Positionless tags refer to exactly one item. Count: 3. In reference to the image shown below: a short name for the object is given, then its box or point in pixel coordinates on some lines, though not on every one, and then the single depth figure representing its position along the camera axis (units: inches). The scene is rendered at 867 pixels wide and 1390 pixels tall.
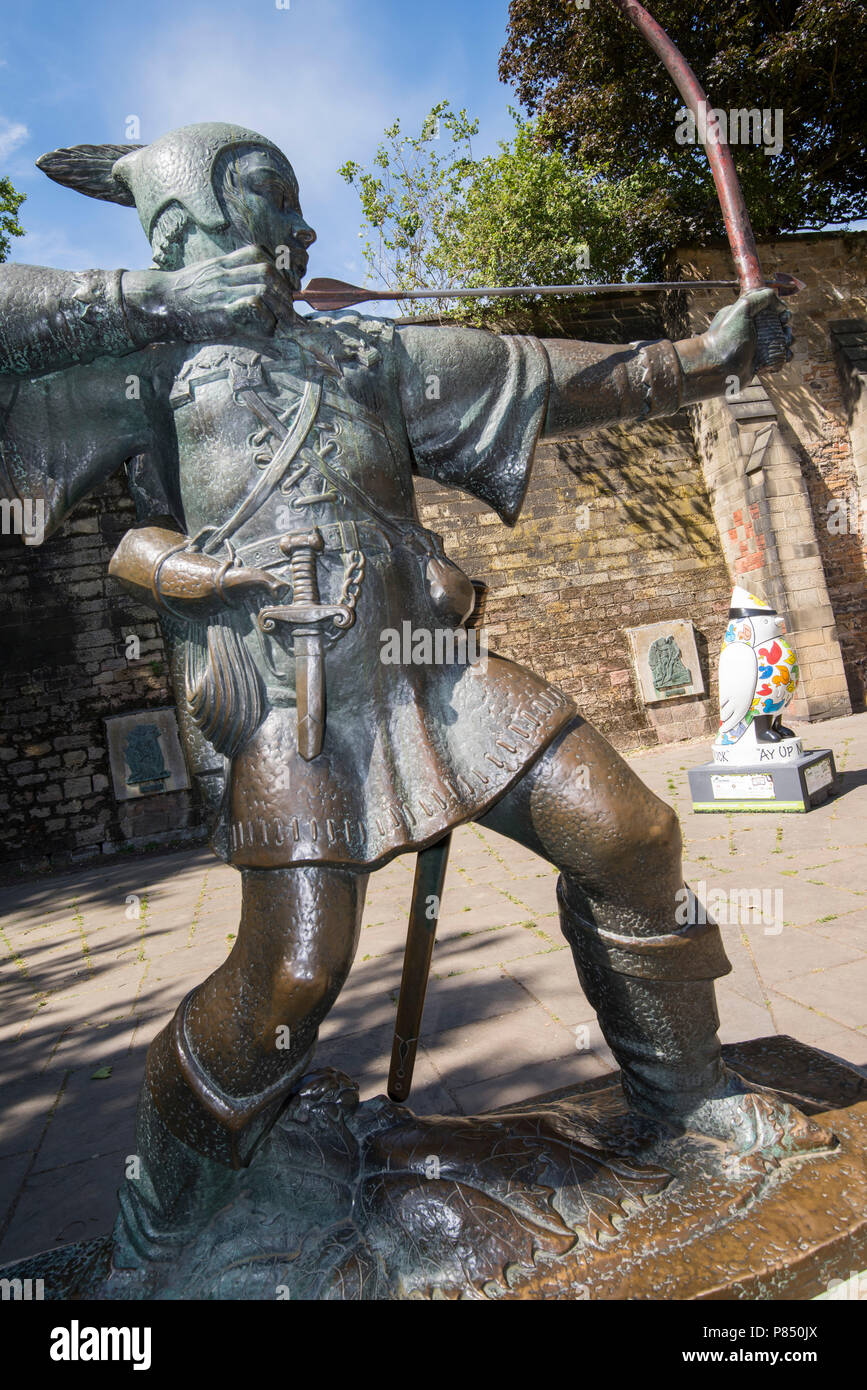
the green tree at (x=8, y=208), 494.6
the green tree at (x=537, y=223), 386.9
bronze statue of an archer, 51.4
